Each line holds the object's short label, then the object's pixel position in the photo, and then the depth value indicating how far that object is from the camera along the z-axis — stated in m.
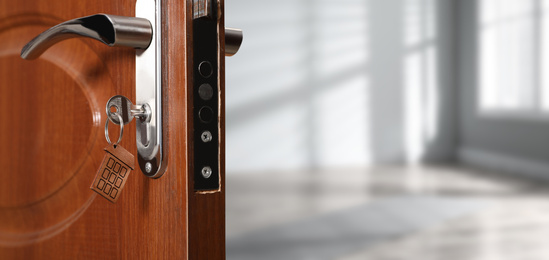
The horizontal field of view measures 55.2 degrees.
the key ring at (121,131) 0.45
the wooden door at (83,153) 0.43
